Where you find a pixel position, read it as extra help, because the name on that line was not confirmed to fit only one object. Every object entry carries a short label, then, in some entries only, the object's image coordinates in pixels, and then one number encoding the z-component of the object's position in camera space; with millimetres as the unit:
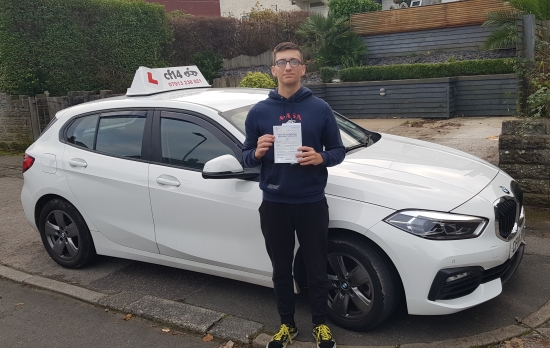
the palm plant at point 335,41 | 16156
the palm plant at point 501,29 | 12797
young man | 3330
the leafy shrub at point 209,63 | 16531
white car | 3568
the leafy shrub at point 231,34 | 16172
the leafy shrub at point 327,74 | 14938
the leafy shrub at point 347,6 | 20605
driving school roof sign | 5171
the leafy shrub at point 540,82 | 6250
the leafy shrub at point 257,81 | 11438
